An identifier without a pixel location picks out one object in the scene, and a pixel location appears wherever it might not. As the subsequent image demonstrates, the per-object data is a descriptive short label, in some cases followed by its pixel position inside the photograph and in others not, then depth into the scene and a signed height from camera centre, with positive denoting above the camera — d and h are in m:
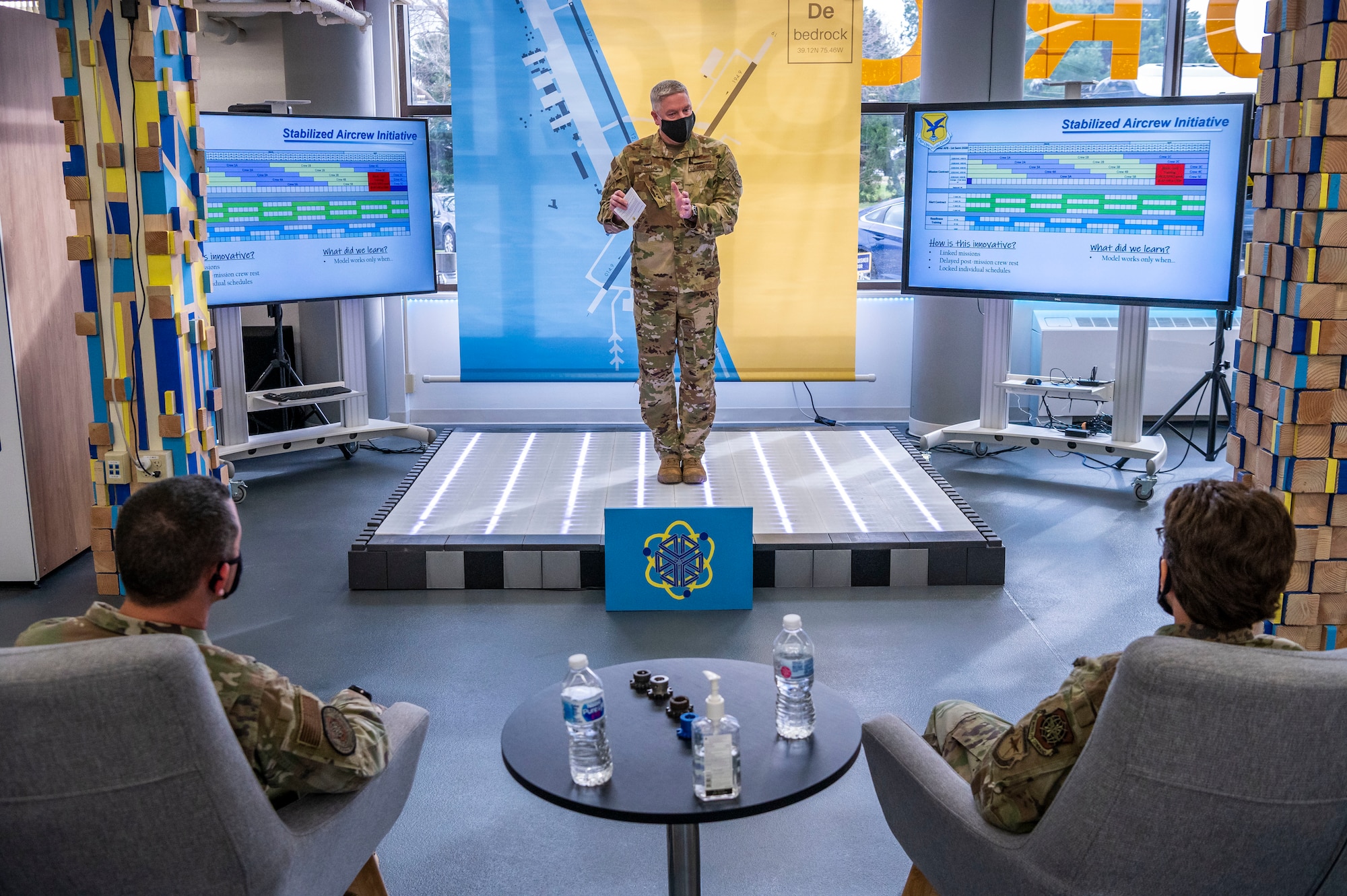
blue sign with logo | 4.08 -1.12
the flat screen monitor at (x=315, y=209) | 5.62 +0.13
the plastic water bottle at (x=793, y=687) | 2.10 -0.82
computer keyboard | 6.04 -0.82
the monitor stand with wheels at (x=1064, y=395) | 5.81 -0.87
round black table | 1.86 -0.89
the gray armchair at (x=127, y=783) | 1.51 -0.73
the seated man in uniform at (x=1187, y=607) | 1.66 -0.53
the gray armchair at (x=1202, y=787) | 1.50 -0.73
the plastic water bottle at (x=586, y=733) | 1.94 -0.83
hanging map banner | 6.20 +0.36
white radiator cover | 6.83 -0.66
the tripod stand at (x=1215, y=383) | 5.86 -0.75
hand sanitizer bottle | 1.87 -0.82
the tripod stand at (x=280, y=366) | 6.22 -0.69
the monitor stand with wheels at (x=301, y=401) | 5.89 -0.84
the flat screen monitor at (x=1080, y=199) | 5.38 +0.17
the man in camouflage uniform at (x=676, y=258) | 4.74 -0.10
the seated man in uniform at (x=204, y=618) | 1.77 -0.58
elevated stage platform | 4.41 -1.12
